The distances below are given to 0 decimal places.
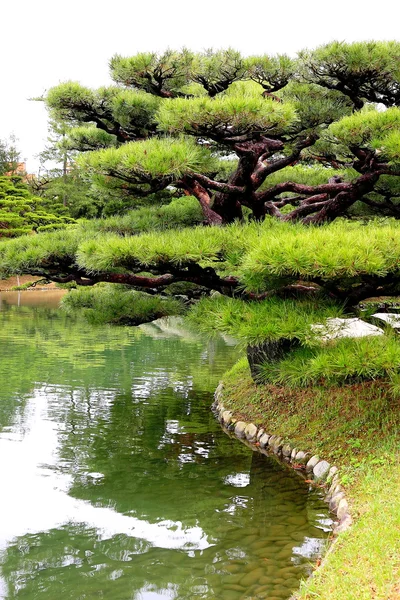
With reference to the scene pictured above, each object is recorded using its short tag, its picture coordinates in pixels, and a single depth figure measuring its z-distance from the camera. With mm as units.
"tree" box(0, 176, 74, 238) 26141
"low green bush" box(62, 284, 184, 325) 6859
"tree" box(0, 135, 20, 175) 36844
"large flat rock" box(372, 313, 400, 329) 5688
